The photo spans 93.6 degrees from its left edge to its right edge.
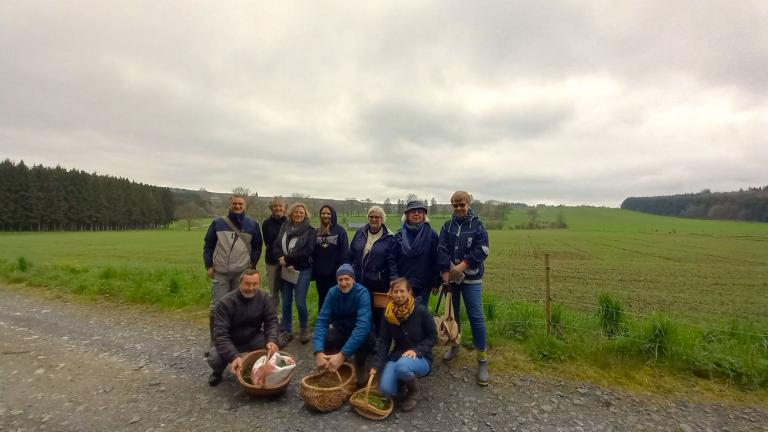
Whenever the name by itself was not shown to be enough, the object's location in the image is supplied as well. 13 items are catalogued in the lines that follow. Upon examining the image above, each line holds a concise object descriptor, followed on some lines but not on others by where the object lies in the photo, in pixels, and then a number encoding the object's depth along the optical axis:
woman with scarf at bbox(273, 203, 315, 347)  5.09
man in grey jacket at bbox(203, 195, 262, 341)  5.18
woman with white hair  4.65
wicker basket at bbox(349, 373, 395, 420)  3.45
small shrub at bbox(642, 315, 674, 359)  4.45
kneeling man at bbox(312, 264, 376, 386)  4.00
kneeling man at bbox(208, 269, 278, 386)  4.03
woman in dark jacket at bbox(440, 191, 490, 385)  4.28
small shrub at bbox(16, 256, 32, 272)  10.80
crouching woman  3.72
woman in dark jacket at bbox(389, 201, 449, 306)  4.51
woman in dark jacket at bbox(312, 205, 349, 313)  5.15
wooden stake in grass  5.16
